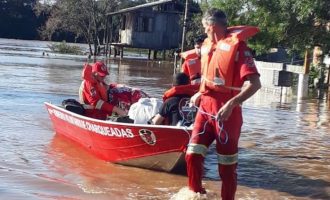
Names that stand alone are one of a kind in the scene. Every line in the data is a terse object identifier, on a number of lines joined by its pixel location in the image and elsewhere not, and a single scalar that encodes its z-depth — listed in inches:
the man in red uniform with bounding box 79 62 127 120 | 400.7
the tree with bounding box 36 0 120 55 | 2149.4
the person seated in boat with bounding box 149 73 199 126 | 331.9
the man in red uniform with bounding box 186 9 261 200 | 237.8
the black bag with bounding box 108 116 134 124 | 365.7
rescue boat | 319.3
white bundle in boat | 358.3
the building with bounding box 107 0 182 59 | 1943.9
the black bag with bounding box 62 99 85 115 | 410.6
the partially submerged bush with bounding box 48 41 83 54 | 2154.2
